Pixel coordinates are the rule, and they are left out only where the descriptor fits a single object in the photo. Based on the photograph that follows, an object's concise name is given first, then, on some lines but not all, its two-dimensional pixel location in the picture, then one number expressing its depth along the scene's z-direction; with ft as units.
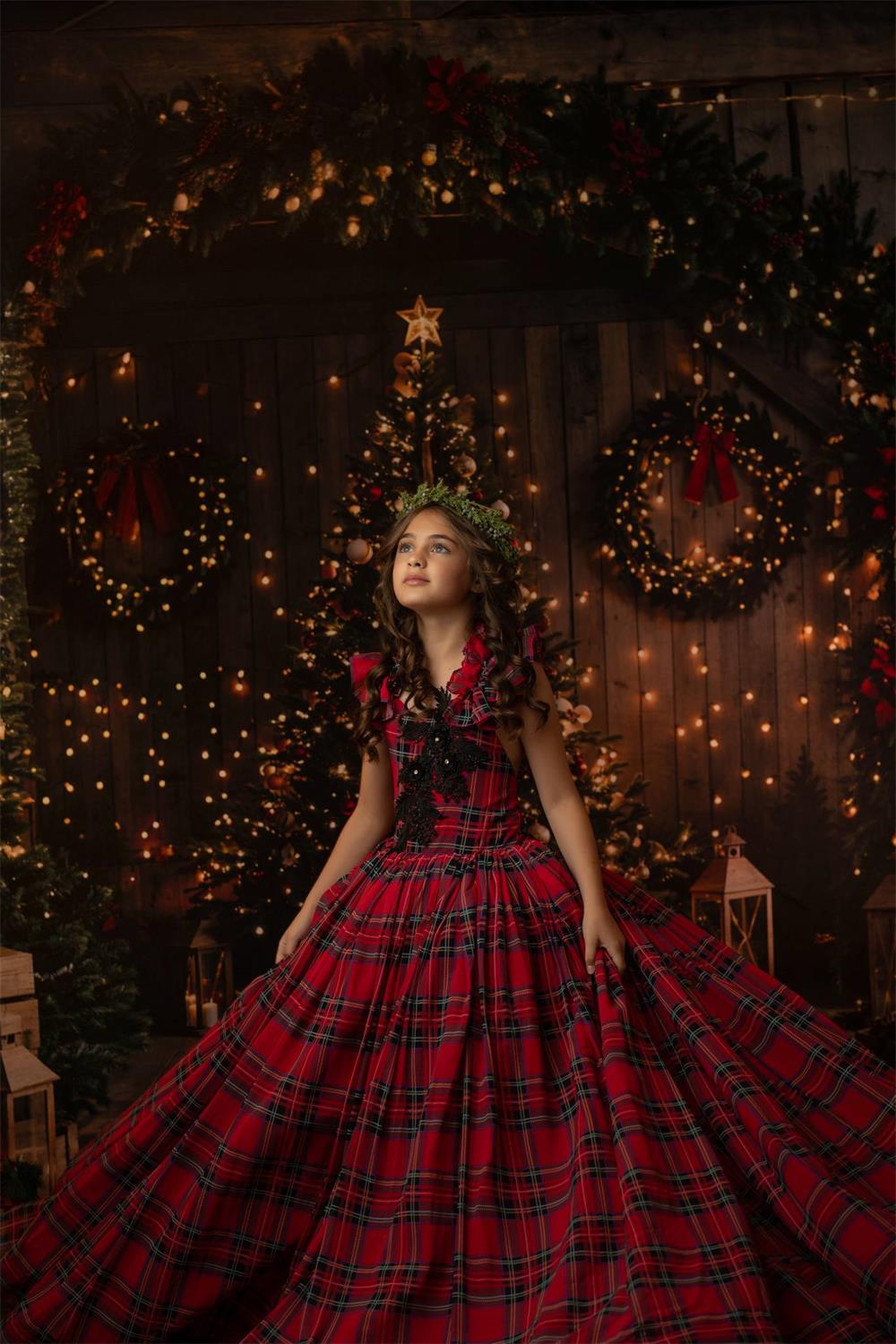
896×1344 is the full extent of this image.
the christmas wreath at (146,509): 15.01
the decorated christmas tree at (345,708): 13.12
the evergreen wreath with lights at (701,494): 15.26
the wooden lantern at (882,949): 14.20
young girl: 6.57
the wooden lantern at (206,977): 14.30
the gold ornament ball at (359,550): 12.82
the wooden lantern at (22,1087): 10.56
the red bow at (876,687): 15.07
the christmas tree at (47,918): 12.10
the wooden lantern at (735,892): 13.87
